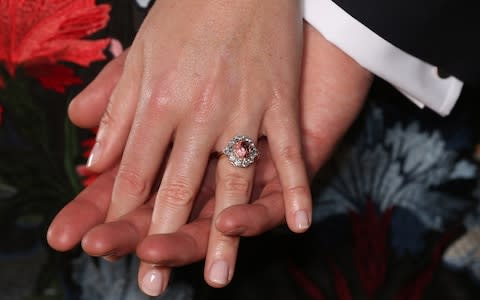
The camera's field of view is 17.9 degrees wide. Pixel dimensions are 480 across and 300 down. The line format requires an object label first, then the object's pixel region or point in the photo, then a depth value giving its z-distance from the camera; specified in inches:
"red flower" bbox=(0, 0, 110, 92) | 27.3
